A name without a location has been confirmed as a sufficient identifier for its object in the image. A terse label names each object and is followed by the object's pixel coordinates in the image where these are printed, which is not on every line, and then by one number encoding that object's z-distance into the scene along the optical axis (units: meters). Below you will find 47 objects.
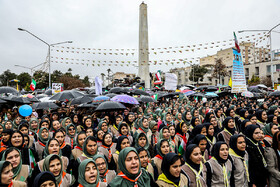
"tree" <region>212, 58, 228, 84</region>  34.93
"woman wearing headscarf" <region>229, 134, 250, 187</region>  2.97
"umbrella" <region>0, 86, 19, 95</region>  10.21
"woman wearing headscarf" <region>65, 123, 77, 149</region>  4.82
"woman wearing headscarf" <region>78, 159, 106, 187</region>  2.38
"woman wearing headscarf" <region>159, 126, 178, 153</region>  4.07
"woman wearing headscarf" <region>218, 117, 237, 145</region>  4.45
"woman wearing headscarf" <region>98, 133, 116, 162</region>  3.68
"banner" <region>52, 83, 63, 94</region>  11.76
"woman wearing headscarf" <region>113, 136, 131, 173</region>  3.47
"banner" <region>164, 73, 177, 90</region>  13.09
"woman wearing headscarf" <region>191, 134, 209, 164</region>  3.36
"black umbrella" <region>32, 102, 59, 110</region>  7.70
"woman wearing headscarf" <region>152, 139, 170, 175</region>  3.23
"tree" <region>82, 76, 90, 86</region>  69.53
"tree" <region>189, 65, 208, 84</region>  42.60
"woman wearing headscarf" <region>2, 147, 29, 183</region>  2.70
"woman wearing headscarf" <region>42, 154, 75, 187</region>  2.58
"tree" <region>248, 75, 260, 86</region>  32.03
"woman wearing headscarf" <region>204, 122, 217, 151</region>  4.15
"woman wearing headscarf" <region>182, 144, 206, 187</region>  2.69
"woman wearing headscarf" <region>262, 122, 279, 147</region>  3.87
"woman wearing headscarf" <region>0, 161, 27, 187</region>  2.15
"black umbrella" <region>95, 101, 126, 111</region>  6.52
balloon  6.53
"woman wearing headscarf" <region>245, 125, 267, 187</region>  3.14
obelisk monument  25.94
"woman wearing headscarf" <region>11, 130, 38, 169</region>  3.62
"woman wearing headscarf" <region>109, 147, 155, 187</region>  2.31
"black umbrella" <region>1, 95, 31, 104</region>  7.71
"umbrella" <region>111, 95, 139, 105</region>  7.57
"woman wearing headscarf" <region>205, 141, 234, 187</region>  2.79
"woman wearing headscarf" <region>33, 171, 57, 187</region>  2.06
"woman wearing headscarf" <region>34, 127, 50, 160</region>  4.19
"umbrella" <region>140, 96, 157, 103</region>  9.41
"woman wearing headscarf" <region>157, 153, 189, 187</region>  2.43
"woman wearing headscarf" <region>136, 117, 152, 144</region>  4.96
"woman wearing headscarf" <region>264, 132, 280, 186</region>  3.02
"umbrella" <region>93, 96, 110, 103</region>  7.89
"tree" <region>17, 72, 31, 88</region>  50.62
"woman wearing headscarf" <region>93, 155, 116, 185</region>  2.74
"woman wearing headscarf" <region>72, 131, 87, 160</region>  3.76
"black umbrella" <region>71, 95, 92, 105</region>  8.42
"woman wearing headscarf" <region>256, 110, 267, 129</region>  5.62
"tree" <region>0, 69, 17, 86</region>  55.78
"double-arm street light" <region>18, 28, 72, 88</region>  15.24
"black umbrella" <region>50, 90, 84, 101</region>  8.11
